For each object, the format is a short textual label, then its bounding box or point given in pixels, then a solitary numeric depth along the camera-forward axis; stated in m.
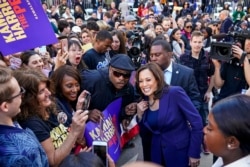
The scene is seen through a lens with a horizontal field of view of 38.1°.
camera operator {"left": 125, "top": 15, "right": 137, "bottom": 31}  8.93
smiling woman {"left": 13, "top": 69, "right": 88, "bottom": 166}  2.38
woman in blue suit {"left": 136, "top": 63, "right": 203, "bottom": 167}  3.05
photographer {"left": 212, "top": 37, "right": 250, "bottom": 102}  3.83
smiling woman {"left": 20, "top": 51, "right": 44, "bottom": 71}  3.79
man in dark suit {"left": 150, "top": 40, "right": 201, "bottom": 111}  3.90
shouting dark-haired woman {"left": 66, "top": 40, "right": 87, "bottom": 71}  4.44
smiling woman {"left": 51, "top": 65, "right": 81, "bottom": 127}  3.07
